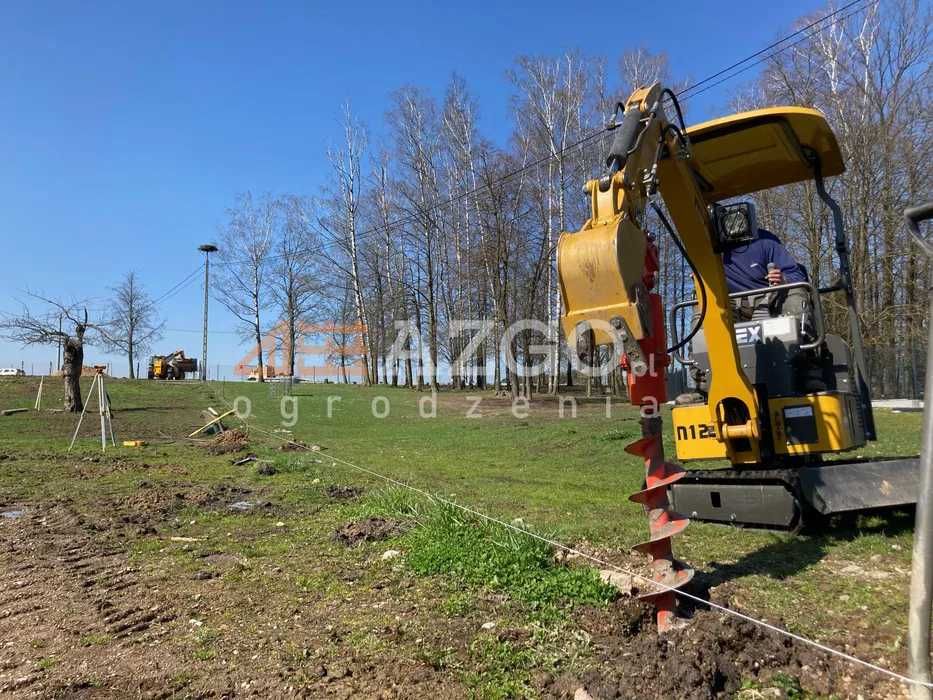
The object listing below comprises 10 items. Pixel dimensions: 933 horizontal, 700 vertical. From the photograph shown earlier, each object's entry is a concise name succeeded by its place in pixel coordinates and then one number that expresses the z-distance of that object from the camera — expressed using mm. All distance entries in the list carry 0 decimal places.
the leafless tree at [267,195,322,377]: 44469
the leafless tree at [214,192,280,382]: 46688
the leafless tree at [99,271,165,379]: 46594
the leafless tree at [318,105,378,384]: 39656
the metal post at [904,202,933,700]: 2166
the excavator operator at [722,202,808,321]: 5879
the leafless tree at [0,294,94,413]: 20631
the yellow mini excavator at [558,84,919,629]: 5023
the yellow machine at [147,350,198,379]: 51916
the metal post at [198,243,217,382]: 41888
